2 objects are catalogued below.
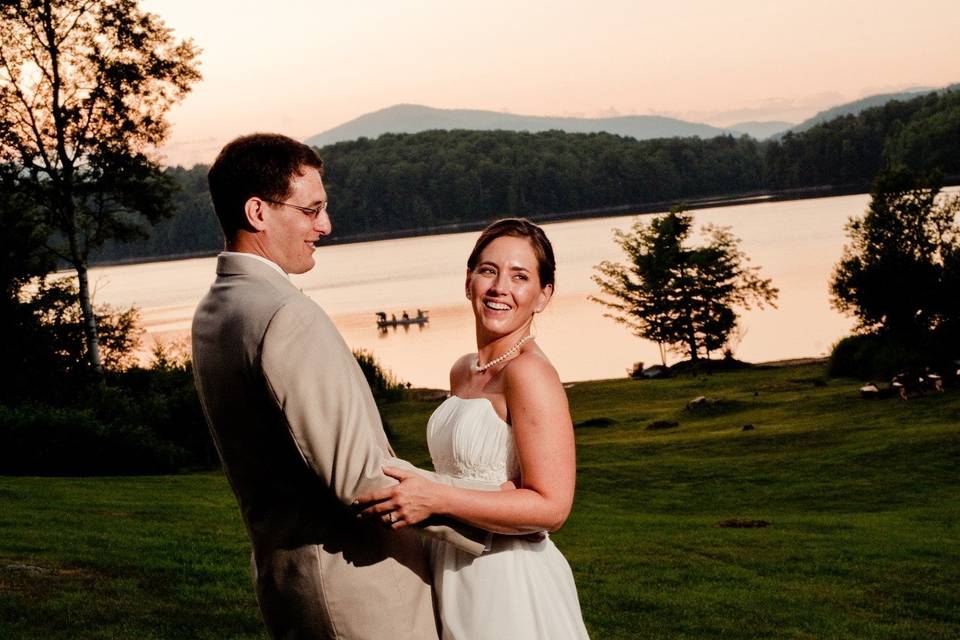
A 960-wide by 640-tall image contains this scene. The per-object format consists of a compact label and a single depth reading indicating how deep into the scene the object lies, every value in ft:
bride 12.14
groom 10.19
